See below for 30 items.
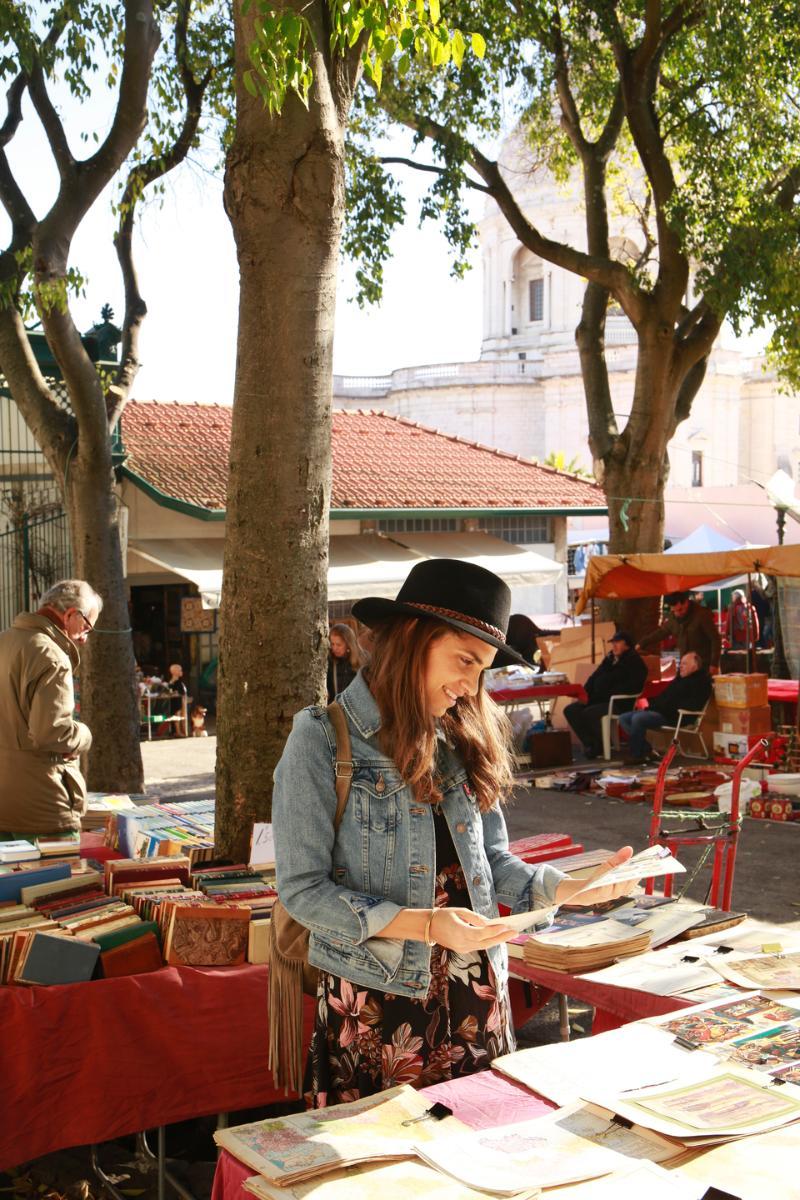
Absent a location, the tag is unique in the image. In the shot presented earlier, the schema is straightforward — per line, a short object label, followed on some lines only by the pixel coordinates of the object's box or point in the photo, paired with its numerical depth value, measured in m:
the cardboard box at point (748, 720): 12.70
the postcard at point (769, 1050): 2.78
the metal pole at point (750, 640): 15.39
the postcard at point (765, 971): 3.29
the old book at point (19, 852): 4.84
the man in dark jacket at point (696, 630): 13.45
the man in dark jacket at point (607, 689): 13.51
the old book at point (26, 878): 4.41
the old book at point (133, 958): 3.93
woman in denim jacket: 2.63
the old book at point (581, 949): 3.69
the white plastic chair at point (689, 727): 12.62
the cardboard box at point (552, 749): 12.99
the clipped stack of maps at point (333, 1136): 2.34
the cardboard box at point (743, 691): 12.68
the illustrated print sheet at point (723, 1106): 2.47
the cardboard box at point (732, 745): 12.59
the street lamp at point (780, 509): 15.27
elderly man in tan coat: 5.43
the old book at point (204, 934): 4.03
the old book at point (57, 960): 3.82
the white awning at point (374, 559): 15.88
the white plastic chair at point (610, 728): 13.37
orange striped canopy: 11.70
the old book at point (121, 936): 3.96
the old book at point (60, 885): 4.34
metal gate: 14.98
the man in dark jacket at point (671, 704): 12.70
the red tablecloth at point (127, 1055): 3.67
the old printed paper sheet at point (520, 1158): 2.27
